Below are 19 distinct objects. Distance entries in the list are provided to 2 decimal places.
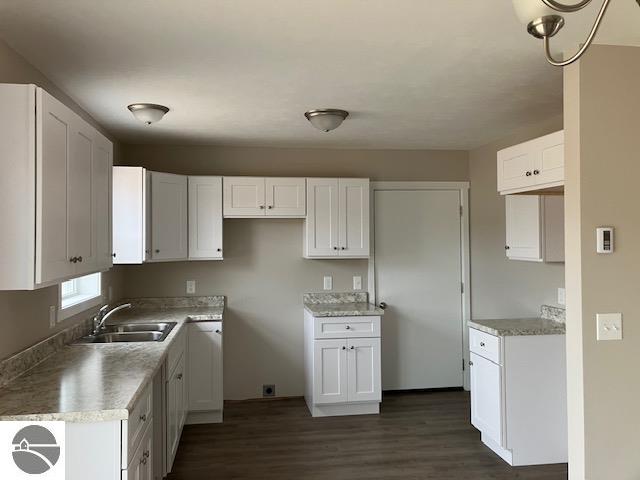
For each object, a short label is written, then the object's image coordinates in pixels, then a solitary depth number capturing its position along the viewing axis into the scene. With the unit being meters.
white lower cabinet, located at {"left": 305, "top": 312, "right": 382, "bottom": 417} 4.30
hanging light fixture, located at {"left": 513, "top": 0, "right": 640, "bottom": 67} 1.15
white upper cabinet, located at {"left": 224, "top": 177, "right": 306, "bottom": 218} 4.49
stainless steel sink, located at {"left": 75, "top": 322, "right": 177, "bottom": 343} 3.37
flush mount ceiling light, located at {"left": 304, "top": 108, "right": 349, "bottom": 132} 3.44
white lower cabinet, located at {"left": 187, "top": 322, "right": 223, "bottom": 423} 4.15
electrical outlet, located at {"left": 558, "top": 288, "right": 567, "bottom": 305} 3.78
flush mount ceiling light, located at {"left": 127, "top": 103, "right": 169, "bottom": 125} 3.27
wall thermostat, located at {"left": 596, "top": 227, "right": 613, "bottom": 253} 2.27
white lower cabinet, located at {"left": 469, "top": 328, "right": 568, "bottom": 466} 3.34
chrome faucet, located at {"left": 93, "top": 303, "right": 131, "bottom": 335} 3.43
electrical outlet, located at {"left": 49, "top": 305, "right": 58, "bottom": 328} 2.84
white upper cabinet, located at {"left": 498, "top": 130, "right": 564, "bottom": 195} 2.72
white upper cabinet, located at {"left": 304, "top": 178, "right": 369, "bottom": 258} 4.59
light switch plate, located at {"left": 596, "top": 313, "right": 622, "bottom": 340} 2.28
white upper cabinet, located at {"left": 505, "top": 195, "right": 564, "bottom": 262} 3.49
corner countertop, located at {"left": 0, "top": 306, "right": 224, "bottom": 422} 1.82
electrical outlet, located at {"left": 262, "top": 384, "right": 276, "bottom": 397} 4.80
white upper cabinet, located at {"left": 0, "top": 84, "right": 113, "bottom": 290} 1.85
